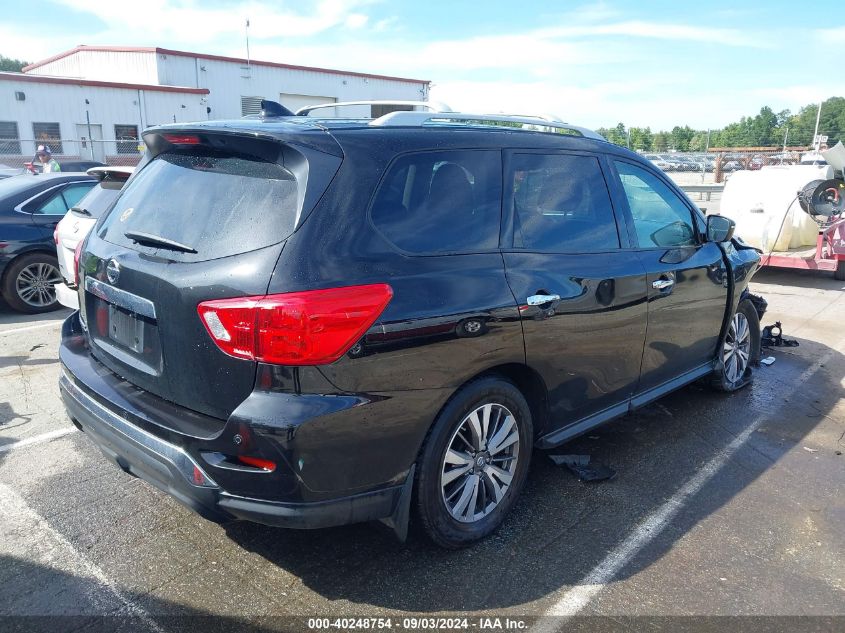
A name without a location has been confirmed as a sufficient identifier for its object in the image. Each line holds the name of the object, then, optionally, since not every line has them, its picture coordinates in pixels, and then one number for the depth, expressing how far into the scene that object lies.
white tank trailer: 9.51
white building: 25.67
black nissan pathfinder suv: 2.44
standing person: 14.68
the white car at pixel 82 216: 6.13
